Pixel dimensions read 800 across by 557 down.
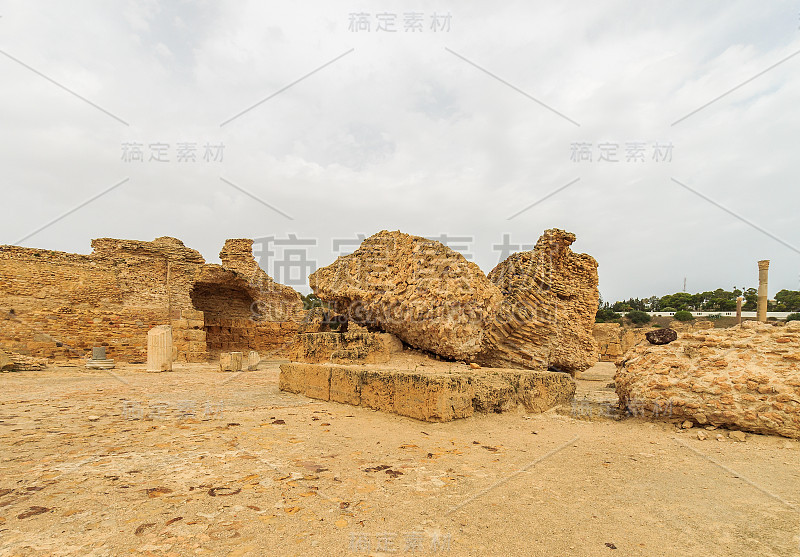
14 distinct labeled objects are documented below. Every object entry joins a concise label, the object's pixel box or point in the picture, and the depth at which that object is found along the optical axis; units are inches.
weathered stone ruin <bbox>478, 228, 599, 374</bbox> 287.1
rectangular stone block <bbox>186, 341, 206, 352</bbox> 530.9
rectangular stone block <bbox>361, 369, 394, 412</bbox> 179.2
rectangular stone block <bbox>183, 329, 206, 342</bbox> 533.7
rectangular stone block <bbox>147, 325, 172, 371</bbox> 389.4
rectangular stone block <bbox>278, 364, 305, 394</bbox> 237.3
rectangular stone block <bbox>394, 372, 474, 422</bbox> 160.7
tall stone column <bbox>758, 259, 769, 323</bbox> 542.0
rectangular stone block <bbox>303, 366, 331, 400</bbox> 214.5
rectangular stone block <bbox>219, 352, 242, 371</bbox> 410.6
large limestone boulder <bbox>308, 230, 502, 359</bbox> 245.7
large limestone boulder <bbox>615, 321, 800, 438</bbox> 142.6
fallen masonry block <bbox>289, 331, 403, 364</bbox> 238.8
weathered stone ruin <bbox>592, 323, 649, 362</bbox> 693.9
